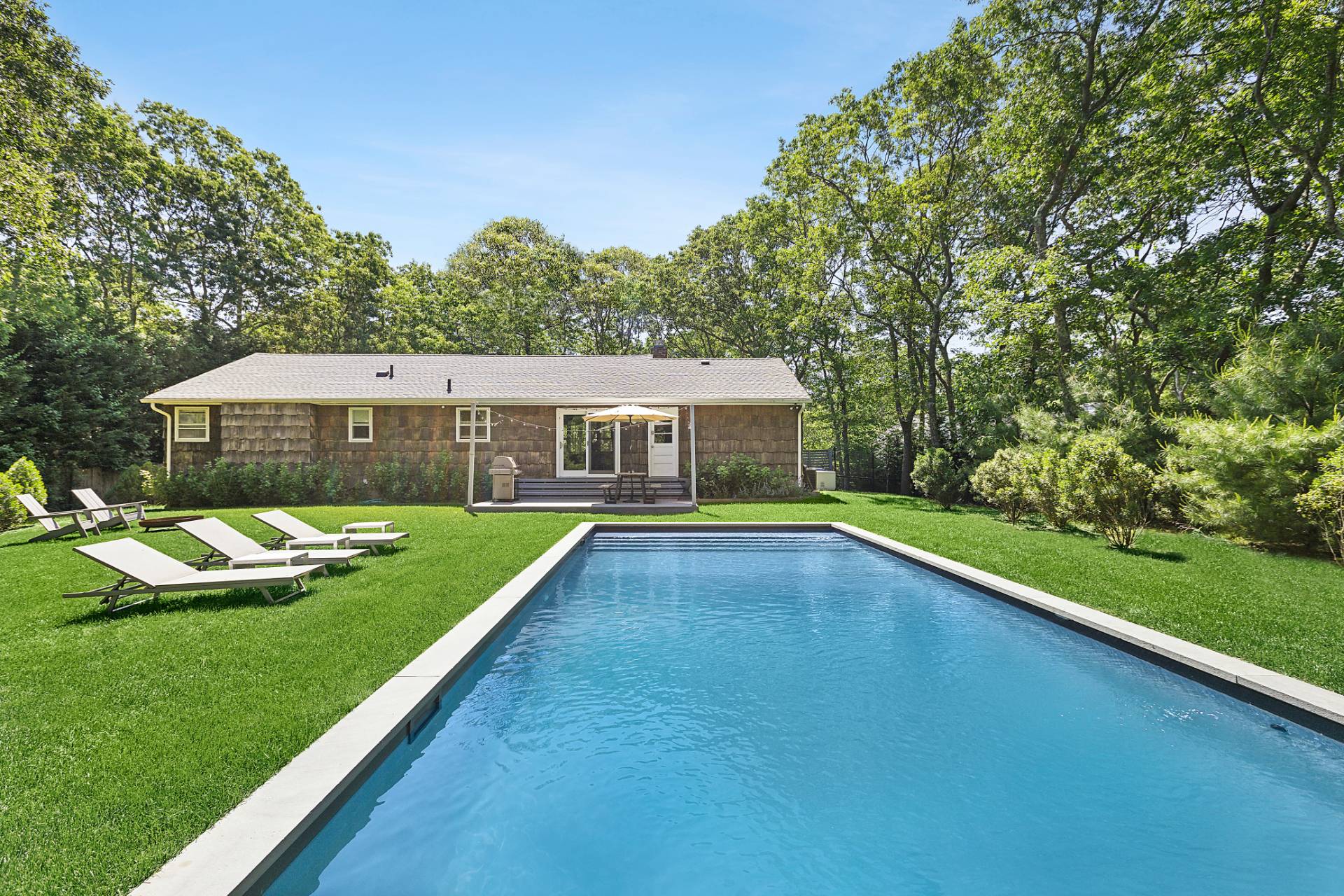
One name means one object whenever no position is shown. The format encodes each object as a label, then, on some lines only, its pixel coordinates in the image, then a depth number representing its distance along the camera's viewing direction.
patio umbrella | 14.41
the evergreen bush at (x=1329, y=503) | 6.94
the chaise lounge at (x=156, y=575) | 5.58
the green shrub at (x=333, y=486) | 16.39
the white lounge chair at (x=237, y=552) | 6.92
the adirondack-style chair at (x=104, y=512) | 11.26
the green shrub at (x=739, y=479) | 17.02
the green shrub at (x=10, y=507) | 11.49
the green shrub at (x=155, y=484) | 15.59
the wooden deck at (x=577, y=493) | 15.74
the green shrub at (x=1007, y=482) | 11.47
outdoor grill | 15.76
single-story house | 16.72
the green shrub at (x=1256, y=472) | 7.65
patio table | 15.29
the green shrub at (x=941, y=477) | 16.31
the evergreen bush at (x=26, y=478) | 12.30
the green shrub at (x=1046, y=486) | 10.45
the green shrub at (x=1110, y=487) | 8.77
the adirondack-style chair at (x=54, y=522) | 10.01
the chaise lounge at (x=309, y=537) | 8.30
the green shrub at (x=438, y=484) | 16.70
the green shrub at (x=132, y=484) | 16.12
